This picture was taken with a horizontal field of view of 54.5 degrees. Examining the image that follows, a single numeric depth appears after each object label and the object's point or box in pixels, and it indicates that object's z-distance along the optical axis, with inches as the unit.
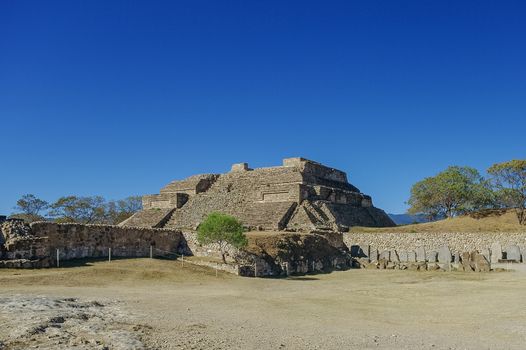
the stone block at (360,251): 1478.8
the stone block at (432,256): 1363.6
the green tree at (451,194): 2078.0
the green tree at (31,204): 2384.4
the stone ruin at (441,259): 1222.9
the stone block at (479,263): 1170.6
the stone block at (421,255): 1376.7
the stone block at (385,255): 1404.5
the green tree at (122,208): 2534.7
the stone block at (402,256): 1394.1
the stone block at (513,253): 1284.4
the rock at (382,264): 1285.7
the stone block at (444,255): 1344.7
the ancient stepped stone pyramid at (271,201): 1560.0
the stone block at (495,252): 1305.4
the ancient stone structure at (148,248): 842.8
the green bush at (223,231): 1036.5
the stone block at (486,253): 1331.3
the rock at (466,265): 1190.9
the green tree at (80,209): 2432.3
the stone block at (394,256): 1405.0
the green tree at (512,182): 1862.7
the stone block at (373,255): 1415.1
